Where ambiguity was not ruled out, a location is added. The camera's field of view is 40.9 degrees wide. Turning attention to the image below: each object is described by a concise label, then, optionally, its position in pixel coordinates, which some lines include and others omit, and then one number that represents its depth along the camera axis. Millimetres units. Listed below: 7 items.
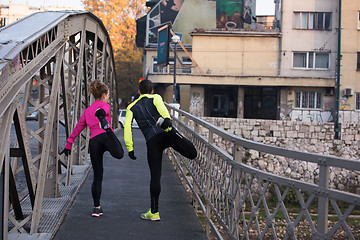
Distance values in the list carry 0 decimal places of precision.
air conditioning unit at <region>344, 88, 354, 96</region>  33594
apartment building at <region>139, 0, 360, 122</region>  34000
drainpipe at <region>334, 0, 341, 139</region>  27062
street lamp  24914
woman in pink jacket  5836
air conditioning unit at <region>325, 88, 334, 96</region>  34125
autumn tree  46938
